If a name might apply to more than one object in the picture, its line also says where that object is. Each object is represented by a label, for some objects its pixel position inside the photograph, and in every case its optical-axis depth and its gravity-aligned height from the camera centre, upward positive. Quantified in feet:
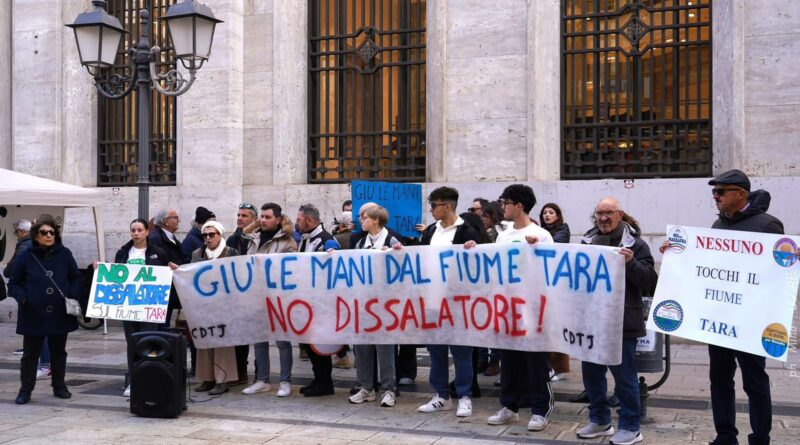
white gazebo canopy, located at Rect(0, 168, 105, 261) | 35.60 +1.43
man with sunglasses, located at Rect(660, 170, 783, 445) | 19.54 -3.15
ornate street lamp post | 32.58 +6.89
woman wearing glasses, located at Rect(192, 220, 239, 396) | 28.27 -4.23
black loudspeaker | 24.88 -4.21
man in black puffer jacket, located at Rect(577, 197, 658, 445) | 21.30 -2.54
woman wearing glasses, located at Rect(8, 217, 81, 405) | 27.68 -2.26
